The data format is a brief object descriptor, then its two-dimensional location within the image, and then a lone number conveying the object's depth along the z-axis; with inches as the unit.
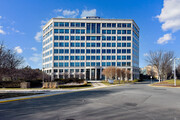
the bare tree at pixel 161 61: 1966.0
